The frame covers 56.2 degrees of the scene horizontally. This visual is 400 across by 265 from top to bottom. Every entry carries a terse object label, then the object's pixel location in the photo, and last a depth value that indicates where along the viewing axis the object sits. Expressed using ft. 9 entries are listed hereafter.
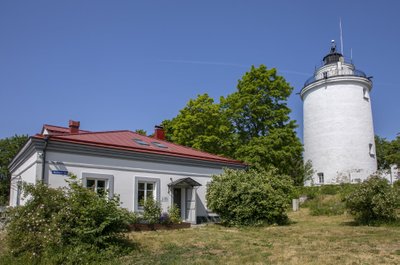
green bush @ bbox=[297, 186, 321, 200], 92.15
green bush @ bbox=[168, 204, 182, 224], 58.73
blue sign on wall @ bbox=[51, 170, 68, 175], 51.75
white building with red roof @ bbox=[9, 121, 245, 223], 52.24
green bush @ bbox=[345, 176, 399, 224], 52.80
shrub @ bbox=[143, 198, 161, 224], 56.08
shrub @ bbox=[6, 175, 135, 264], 32.17
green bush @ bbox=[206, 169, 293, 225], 60.03
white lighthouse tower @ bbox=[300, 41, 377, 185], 104.73
